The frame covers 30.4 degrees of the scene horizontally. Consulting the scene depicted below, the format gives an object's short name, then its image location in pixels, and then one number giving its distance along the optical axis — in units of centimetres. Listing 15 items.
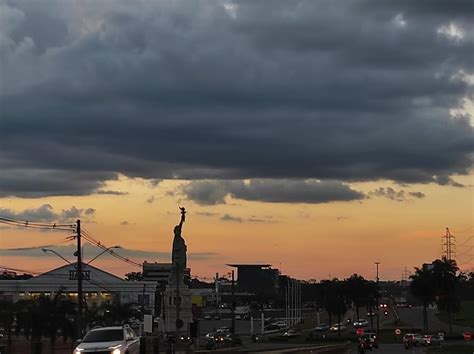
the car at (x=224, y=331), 12962
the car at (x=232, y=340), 10099
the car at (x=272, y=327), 16580
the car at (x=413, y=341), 9219
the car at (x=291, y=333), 12821
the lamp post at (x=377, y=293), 16275
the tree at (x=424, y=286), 13450
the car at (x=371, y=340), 8856
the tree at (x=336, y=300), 14838
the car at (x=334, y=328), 14754
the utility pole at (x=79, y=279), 6359
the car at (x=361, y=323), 15800
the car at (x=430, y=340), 10015
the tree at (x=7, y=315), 7700
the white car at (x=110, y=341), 3050
